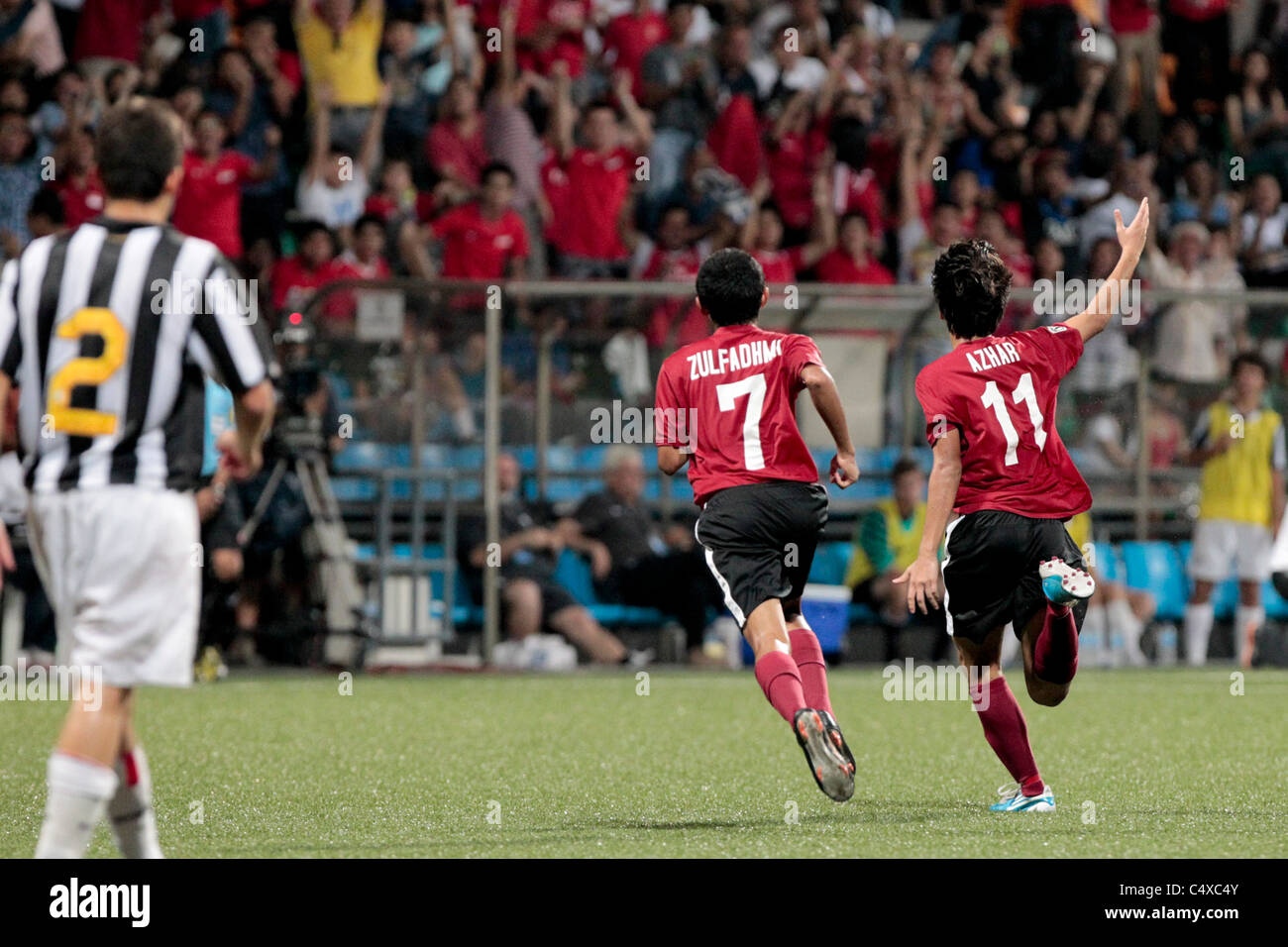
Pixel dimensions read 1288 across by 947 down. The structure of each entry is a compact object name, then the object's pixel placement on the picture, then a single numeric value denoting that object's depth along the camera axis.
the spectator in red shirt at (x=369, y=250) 14.20
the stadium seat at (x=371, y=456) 13.52
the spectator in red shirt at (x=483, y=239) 14.54
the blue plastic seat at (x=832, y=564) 14.09
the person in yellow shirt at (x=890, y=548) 13.96
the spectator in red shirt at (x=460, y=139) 15.35
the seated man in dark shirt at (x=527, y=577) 13.59
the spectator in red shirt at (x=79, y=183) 14.02
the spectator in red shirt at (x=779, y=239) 14.85
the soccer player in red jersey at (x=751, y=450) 6.57
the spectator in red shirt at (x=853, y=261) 15.19
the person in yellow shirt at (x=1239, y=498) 14.25
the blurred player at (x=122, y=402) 4.43
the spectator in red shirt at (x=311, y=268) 14.02
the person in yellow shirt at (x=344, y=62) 15.47
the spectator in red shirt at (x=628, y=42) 16.52
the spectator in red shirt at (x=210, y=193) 14.28
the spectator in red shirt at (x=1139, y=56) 17.97
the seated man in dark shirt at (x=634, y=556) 13.71
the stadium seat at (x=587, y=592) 13.81
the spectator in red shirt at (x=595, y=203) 15.14
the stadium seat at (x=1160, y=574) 14.38
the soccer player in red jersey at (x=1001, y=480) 6.33
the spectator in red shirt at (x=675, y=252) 14.84
